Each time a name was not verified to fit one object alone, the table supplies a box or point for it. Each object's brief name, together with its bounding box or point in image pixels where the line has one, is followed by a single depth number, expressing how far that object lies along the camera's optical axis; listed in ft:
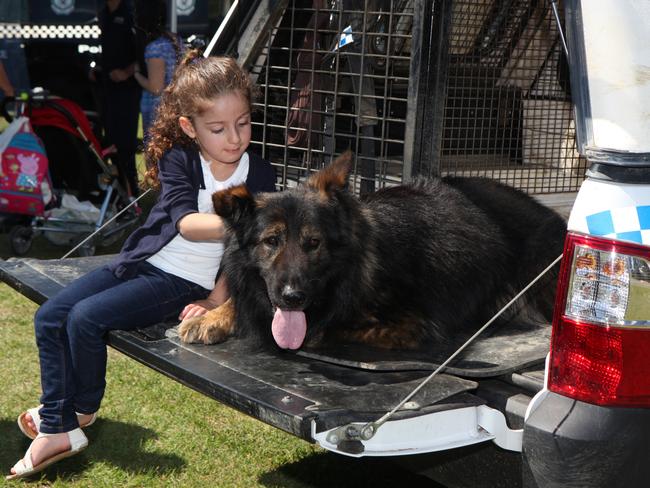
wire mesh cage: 13.46
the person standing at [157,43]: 26.48
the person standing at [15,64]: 28.12
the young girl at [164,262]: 11.39
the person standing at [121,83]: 28.25
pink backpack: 23.03
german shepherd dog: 10.14
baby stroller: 23.22
